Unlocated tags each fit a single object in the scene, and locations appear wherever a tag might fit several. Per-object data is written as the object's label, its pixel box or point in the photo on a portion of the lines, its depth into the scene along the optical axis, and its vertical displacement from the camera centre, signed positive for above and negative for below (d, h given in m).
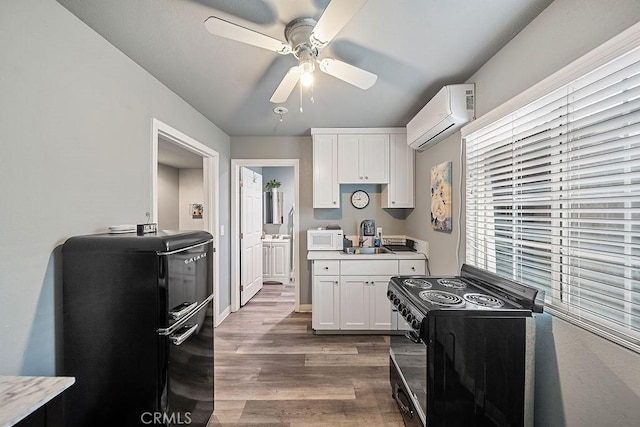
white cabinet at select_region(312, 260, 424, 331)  2.93 -0.98
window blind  0.97 +0.06
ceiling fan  1.14 +0.85
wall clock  3.57 +0.17
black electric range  1.25 -0.72
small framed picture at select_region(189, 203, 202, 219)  5.66 +0.03
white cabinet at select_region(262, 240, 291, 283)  5.13 -0.97
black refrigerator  1.25 -0.56
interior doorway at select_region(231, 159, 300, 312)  3.60 -0.03
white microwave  3.36 -0.36
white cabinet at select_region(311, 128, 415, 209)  3.28 +0.64
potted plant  5.23 +0.53
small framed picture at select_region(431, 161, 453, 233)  2.35 +0.13
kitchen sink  3.15 -0.47
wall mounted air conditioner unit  1.99 +0.79
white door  3.83 -0.36
